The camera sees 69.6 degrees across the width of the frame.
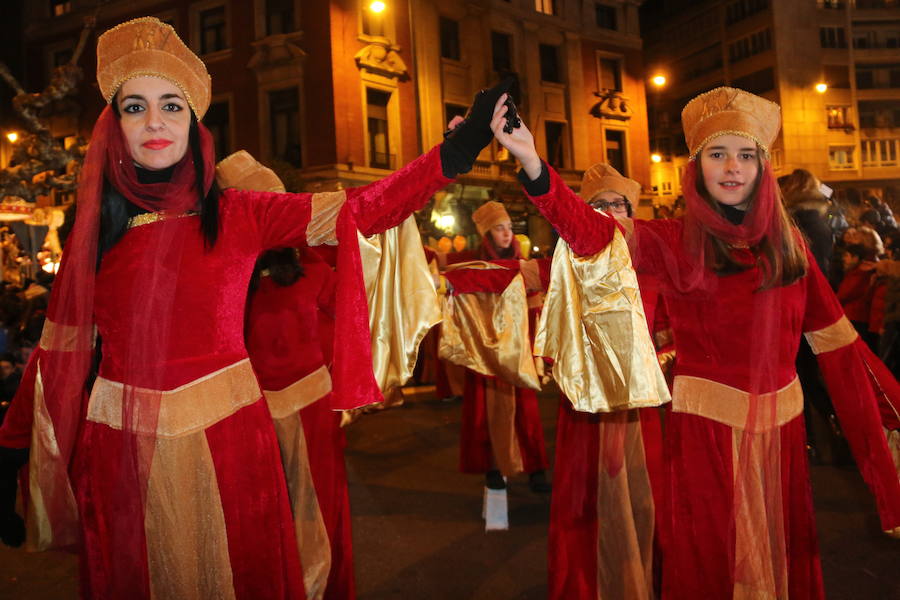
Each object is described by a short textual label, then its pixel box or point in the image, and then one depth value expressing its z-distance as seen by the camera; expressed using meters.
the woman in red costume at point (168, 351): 1.82
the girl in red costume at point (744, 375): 2.29
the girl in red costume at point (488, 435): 4.98
